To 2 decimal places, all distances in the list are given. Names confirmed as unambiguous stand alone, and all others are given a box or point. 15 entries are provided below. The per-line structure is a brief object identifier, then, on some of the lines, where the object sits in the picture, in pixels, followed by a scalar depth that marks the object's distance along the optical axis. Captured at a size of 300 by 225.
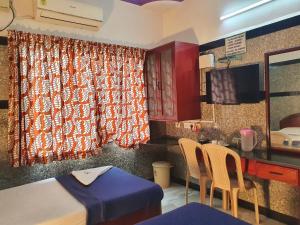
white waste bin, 3.66
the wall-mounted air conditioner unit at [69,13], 2.69
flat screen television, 2.67
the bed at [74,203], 1.76
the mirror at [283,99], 2.39
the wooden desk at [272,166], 2.03
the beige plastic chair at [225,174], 2.35
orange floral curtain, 2.63
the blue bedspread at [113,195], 1.93
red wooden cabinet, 3.18
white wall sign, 2.81
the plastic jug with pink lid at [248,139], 2.65
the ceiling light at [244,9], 2.62
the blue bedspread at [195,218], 1.52
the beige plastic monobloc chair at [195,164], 2.76
